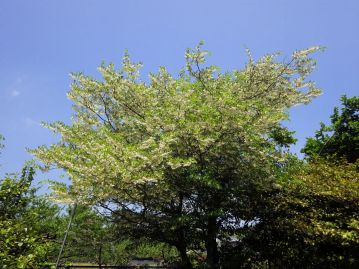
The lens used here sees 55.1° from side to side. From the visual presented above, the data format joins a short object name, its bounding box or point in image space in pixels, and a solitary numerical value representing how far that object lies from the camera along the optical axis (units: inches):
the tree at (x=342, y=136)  863.1
